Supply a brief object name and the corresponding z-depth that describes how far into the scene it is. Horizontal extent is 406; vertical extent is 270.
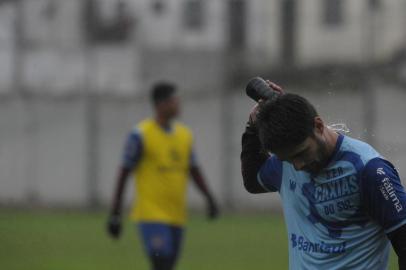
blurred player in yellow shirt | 21.25
